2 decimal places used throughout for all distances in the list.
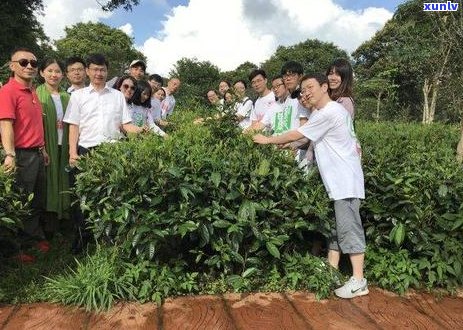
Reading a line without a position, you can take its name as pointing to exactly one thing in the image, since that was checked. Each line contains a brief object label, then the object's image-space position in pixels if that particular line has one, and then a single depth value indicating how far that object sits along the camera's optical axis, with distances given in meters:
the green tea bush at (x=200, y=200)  3.39
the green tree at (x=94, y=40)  44.44
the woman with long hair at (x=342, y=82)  4.14
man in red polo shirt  3.93
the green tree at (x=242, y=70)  38.09
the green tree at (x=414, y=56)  8.79
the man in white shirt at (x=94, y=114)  4.35
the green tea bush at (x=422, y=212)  3.70
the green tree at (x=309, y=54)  41.06
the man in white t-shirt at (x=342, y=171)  3.64
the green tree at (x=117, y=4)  14.60
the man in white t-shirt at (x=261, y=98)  5.40
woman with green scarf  4.74
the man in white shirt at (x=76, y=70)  5.24
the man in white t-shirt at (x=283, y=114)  4.54
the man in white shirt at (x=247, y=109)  6.04
